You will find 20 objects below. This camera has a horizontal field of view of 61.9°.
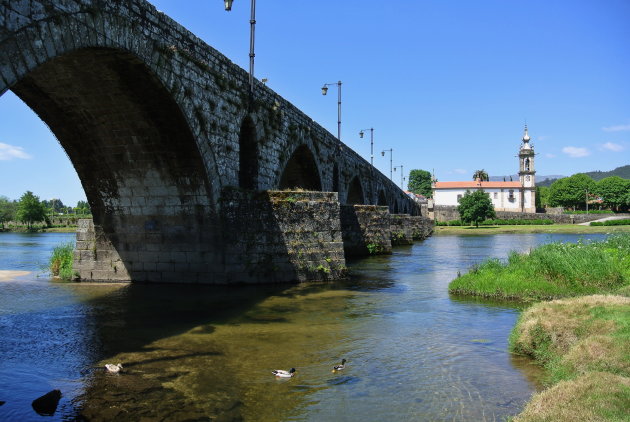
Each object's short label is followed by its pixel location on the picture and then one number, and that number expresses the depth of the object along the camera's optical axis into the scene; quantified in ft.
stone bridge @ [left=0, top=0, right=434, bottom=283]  41.91
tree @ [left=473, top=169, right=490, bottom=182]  440.45
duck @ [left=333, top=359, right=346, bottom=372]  24.63
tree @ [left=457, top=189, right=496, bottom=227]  260.62
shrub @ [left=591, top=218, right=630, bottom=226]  250.00
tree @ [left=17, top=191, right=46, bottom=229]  302.45
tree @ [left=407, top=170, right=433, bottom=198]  506.60
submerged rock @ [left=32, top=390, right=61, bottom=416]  19.74
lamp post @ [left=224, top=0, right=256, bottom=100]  58.90
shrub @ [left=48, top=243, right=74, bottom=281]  58.90
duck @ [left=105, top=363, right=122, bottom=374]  24.57
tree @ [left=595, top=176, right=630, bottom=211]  349.70
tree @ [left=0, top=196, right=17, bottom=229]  341.68
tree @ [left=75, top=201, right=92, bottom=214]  409.67
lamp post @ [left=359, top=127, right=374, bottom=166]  195.54
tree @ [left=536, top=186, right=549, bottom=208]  444.96
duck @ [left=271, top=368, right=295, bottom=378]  23.43
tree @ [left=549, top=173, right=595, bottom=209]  379.55
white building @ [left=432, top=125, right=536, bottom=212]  381.19
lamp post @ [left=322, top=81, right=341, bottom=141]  103.63
